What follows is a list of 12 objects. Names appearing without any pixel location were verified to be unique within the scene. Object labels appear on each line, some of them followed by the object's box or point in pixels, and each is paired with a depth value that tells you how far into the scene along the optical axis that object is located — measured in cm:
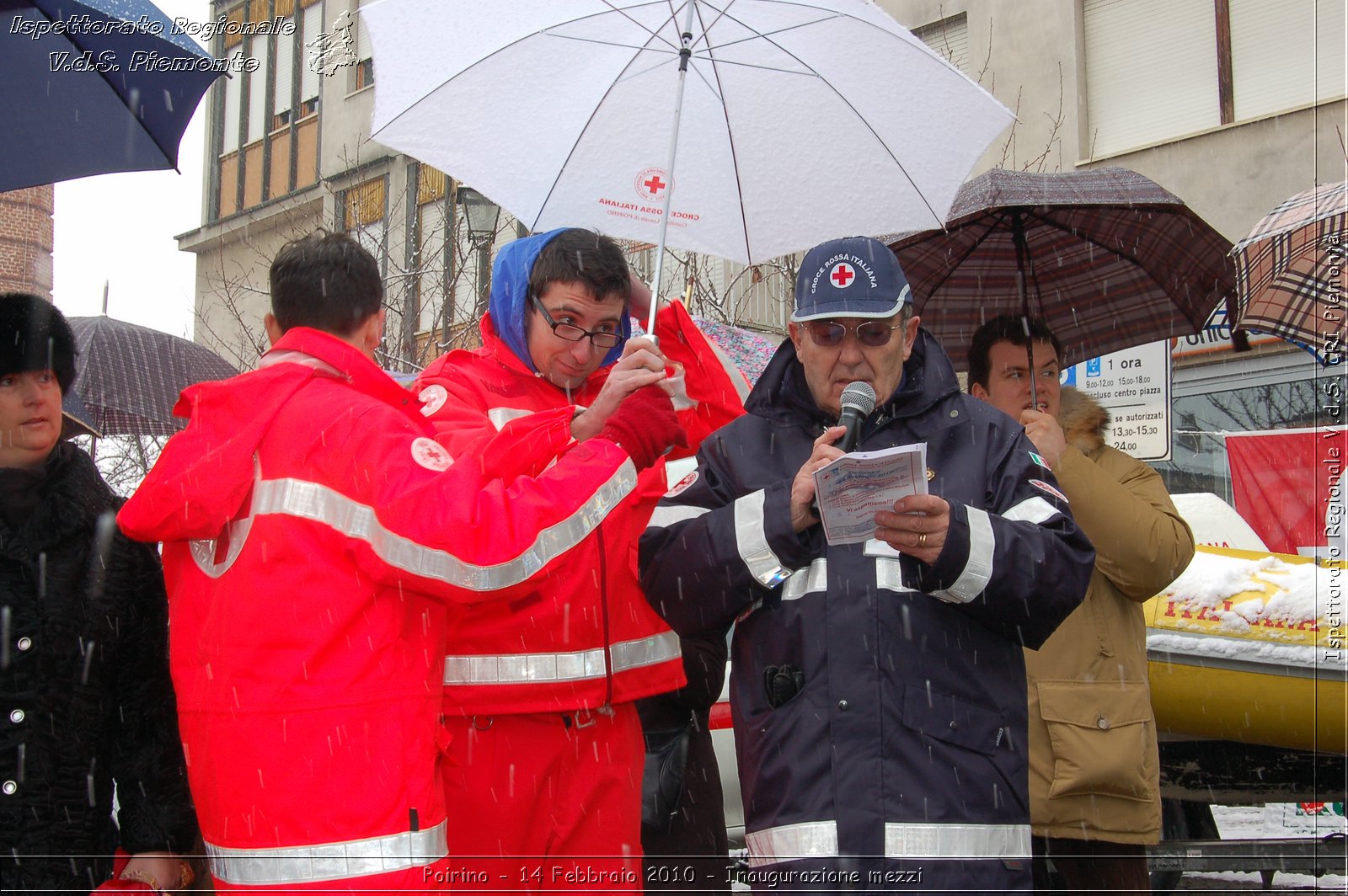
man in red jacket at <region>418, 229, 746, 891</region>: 319
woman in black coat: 318
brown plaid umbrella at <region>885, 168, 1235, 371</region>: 446
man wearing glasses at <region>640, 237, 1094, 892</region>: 284
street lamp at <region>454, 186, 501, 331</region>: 947
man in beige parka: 391
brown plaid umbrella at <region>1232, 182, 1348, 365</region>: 428
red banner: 1053
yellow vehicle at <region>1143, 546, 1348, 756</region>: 603
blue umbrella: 382
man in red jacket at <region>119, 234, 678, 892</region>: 261
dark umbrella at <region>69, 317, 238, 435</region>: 614
